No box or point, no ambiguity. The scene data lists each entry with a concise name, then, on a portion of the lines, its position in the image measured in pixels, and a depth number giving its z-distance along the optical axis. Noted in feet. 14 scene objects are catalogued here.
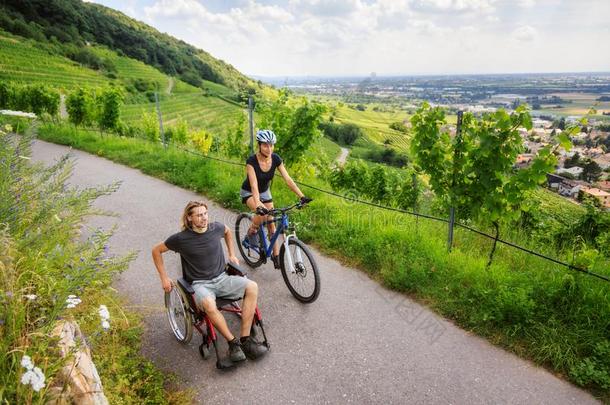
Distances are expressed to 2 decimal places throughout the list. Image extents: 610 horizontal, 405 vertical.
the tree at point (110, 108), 48.57
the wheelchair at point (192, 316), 12.62
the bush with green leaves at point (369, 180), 49.52
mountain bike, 15.55
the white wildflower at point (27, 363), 6.44
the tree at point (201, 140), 56.98
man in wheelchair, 12.52
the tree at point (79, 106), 50.52
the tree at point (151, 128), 53.36
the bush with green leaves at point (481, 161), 15.26
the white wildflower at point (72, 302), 8.36
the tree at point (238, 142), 42.93
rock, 7.98
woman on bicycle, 16.33
